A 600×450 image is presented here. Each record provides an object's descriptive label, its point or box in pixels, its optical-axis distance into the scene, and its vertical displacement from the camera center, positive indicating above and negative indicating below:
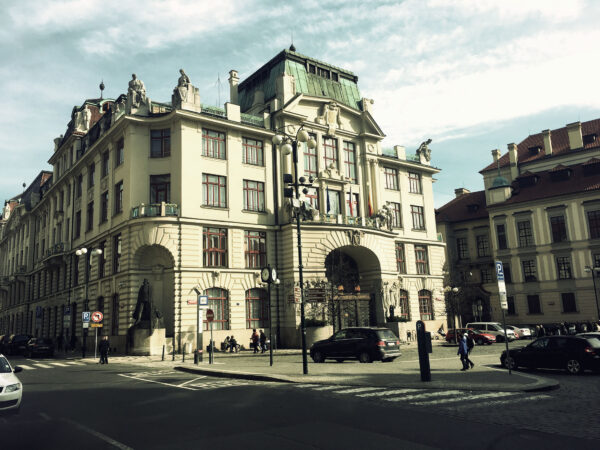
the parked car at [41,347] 35.75 -1.37
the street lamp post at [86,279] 41.53 +3.91
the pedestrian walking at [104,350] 27.55 -1.41
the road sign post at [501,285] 17.26 +0.71
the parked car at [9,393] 10.47 -1.35
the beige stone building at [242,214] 35.12 +8.34
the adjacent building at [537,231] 50.84 +8.22
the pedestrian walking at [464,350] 18.75 -1.61
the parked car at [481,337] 37.16 -2.27
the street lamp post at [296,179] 18.59 +5.54
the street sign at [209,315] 25.81 +0.23
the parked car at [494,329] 38.34 -1.78
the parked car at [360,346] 23.56 -1.61
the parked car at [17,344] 40.12 -1.22
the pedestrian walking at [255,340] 32.84 -1.48
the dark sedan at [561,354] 17.41 -1.85
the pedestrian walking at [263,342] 32.91 -1.64
